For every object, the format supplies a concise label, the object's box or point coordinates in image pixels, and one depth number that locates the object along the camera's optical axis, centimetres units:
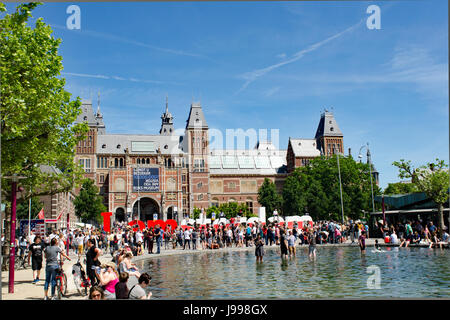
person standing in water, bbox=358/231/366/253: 2102
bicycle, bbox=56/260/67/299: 1005
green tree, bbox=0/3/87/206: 1141
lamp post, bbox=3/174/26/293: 1057
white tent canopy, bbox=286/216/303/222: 3824
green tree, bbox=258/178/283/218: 7488
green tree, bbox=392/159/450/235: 2541
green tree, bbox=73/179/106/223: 6125
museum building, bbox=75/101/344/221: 8106
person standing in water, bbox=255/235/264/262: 1827
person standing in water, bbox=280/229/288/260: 1906
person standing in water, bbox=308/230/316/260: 1805
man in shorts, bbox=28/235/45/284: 1345
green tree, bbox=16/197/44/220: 4872
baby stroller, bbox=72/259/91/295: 1058
